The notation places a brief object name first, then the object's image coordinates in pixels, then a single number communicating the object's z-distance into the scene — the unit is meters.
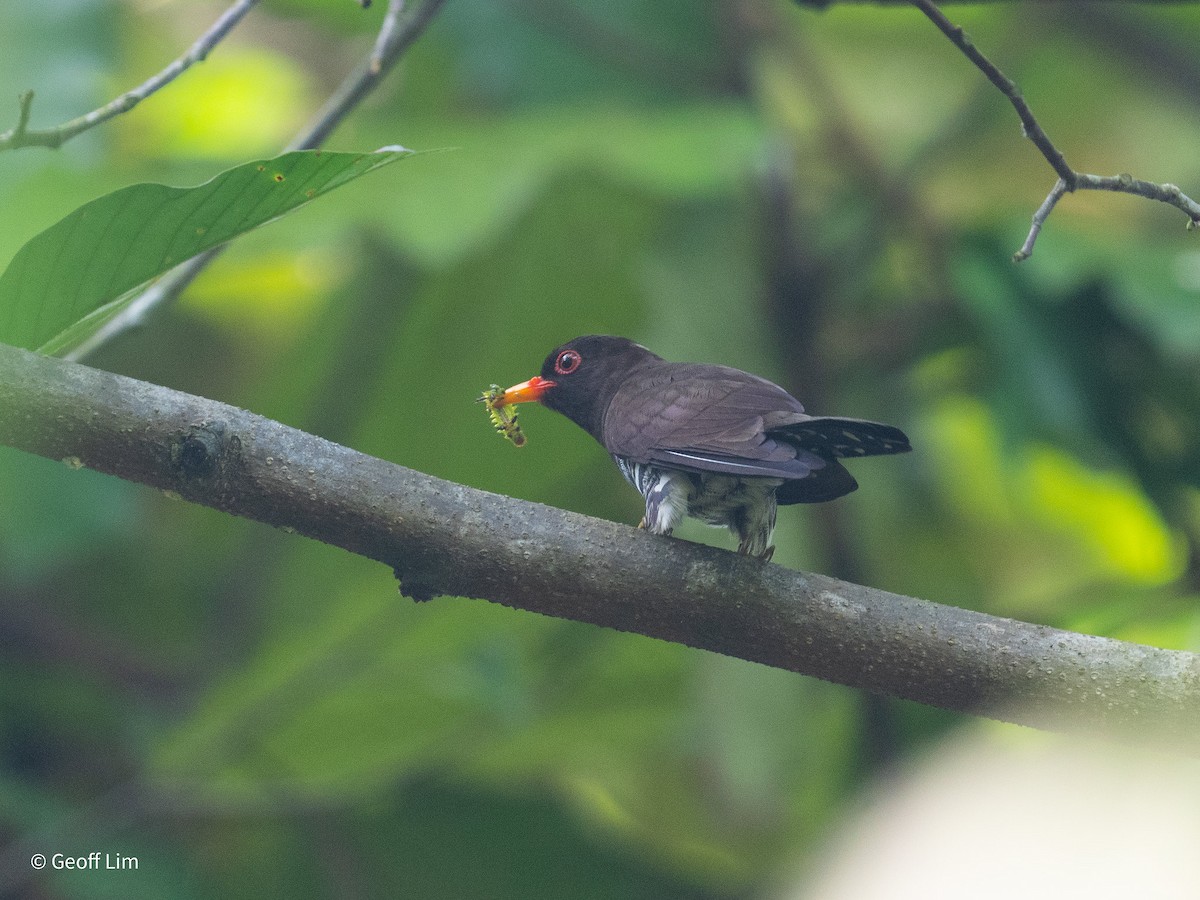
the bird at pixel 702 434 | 7.78
